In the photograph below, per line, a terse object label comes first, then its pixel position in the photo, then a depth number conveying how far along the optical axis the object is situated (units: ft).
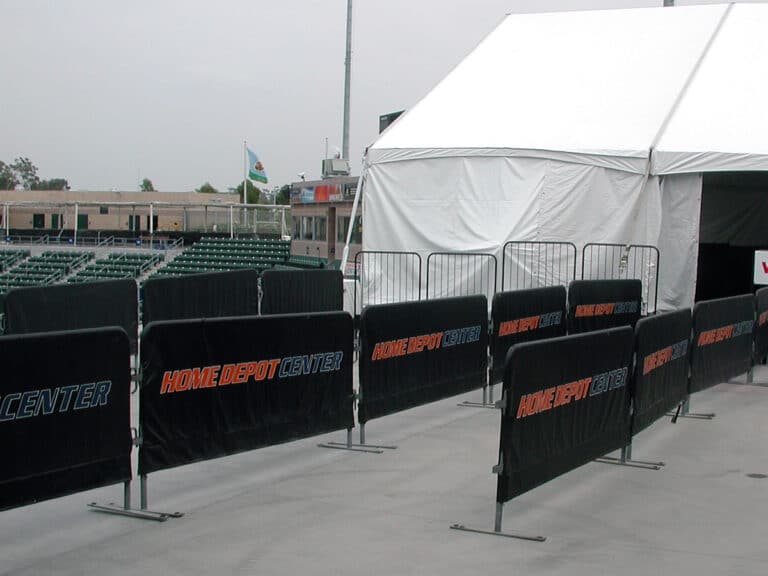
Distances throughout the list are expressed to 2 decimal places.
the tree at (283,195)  366.76
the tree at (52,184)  497.87
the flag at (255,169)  182.50
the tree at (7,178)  459.32
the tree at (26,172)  479.00
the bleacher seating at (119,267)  141.18
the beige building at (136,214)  189.67
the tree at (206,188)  512.92
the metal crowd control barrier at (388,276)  59.57
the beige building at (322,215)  110.06
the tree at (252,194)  399.69
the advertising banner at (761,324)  40.78
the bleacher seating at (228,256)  134.83
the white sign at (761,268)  47.82
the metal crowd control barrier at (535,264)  56.03
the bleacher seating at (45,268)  143.23
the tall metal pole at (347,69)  133.49
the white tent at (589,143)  55.52
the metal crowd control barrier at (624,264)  55.88
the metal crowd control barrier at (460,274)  57.06
